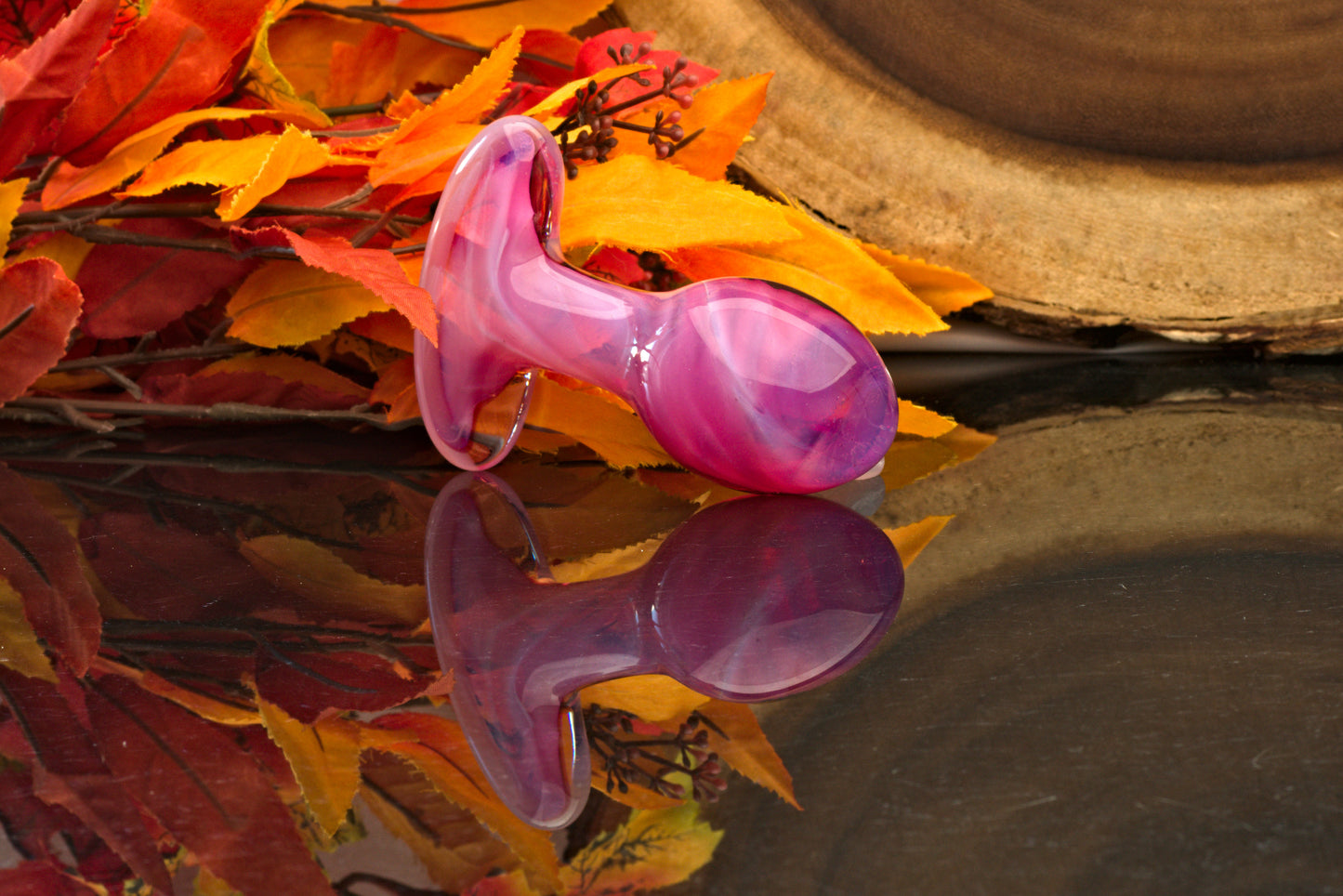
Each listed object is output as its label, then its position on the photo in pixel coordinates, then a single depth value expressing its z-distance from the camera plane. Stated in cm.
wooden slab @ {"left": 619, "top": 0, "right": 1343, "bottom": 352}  101
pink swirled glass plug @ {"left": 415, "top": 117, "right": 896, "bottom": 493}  86
